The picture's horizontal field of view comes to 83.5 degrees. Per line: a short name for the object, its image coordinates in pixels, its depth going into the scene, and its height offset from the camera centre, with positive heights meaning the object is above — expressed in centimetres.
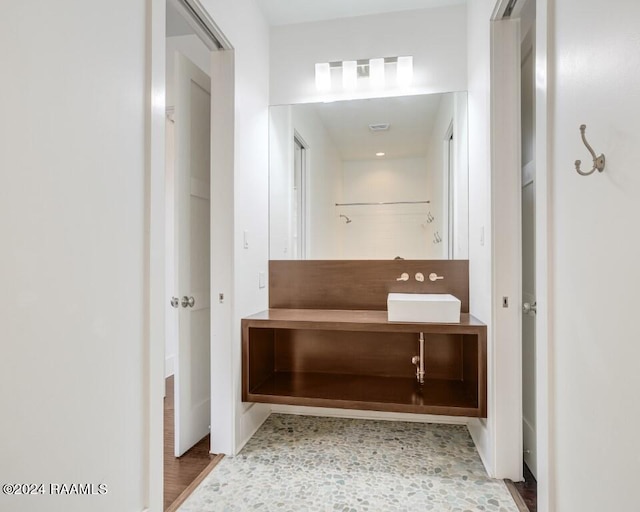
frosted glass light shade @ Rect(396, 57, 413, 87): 240 +127
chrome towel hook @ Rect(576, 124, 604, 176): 79 +22
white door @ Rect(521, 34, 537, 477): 186 +4
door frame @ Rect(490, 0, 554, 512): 172 +19
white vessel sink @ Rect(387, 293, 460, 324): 194 -28
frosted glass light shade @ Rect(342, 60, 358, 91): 247 +129
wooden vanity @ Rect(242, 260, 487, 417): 199 -58
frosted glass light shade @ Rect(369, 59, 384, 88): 244 +129
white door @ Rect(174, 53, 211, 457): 197 +5
